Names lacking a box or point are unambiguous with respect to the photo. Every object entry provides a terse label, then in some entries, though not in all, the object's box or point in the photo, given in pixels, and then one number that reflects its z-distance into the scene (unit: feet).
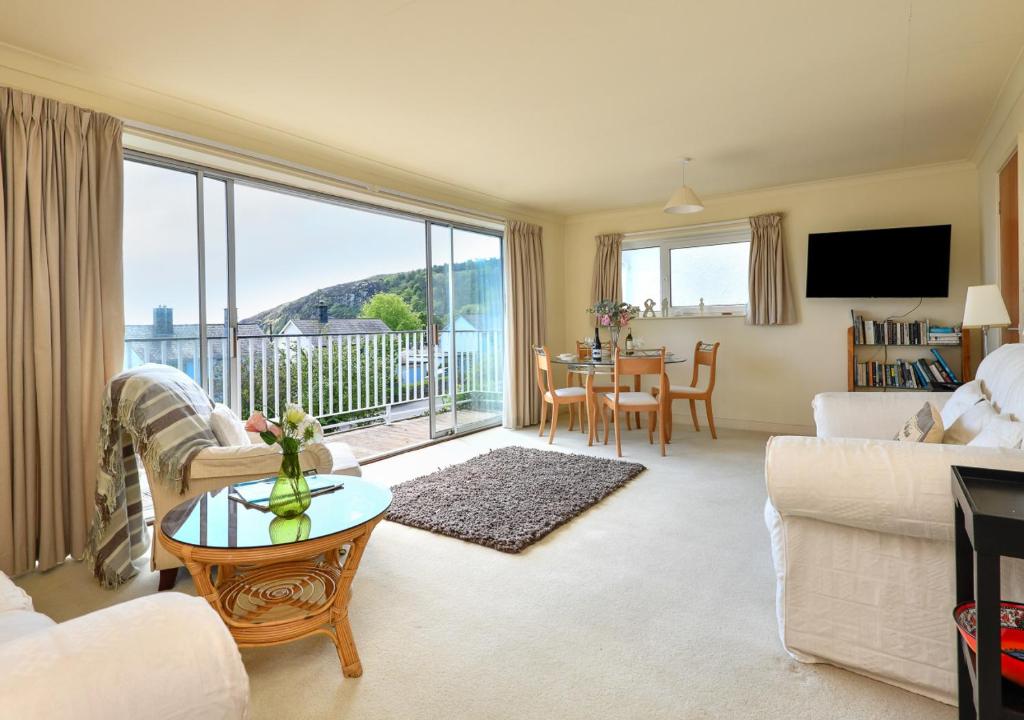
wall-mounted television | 14.79
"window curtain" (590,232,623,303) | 20.30
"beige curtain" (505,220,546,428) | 18.83
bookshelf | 15.05
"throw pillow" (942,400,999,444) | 6.40
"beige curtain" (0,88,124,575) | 8.03
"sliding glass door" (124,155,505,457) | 10.81
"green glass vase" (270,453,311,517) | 6.23
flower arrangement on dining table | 17.32
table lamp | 8.91
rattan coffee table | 5.43
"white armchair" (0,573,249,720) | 2.10
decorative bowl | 3.69
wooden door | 10.89
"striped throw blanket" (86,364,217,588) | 7.34
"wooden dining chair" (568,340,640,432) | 18.65
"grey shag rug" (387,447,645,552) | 9.50
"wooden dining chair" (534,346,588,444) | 16.31
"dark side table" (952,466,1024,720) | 3.51
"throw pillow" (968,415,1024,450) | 5.18
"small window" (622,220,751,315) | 18.39
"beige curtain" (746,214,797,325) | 17.06
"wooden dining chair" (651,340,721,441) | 16.42
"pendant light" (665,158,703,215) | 13.67
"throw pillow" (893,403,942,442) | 6.17
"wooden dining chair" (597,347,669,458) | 14.89
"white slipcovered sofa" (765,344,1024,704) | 4.84
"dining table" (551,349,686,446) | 15.79
